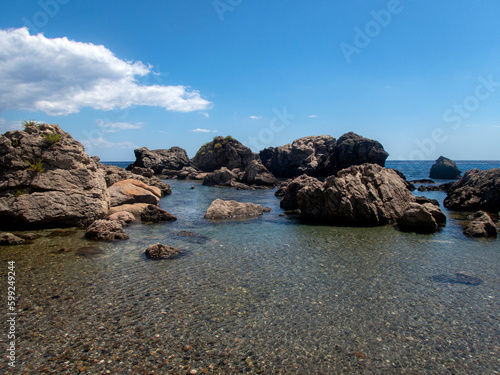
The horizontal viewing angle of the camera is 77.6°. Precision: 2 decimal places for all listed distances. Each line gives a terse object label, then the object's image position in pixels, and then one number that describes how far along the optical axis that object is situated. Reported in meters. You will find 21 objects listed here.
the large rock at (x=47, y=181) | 17.66
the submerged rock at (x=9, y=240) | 14.73
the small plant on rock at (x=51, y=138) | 20.13
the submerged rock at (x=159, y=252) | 14.02
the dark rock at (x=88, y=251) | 13.76
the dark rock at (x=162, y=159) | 85.69
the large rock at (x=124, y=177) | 36.77
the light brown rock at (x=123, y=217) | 21.52
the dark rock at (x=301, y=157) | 82.25
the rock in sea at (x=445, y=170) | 84.44
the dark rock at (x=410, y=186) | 52.08
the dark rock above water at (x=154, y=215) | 23.38
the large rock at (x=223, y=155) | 85.00
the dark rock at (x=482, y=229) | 18.62
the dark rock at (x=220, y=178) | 60.88
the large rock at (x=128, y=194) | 25.48
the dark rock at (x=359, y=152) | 73.57
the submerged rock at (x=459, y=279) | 11.41
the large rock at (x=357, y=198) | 22.45
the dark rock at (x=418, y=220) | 20.52
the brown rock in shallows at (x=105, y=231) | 16.73
